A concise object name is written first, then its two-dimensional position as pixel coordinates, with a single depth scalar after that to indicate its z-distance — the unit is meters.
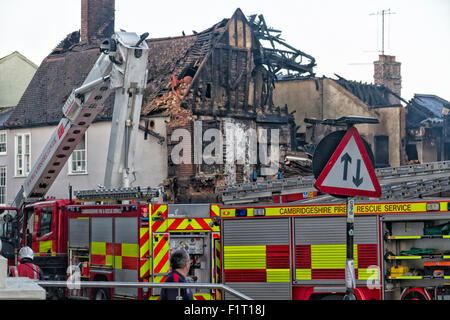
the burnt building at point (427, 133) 46.91
